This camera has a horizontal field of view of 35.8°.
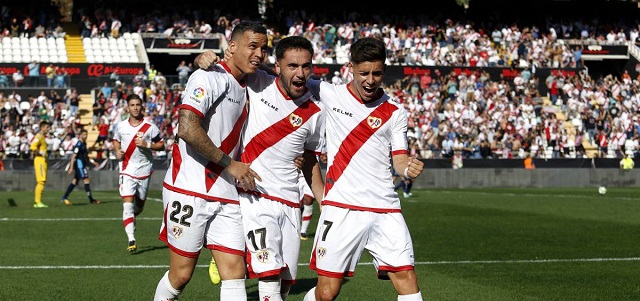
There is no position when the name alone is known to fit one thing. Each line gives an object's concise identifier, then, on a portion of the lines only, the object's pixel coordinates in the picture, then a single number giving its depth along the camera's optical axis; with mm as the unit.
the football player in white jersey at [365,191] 7949
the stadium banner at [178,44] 48250
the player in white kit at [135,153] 16578
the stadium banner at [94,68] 44219
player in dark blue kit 28406
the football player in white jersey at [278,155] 7965
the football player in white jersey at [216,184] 7957
